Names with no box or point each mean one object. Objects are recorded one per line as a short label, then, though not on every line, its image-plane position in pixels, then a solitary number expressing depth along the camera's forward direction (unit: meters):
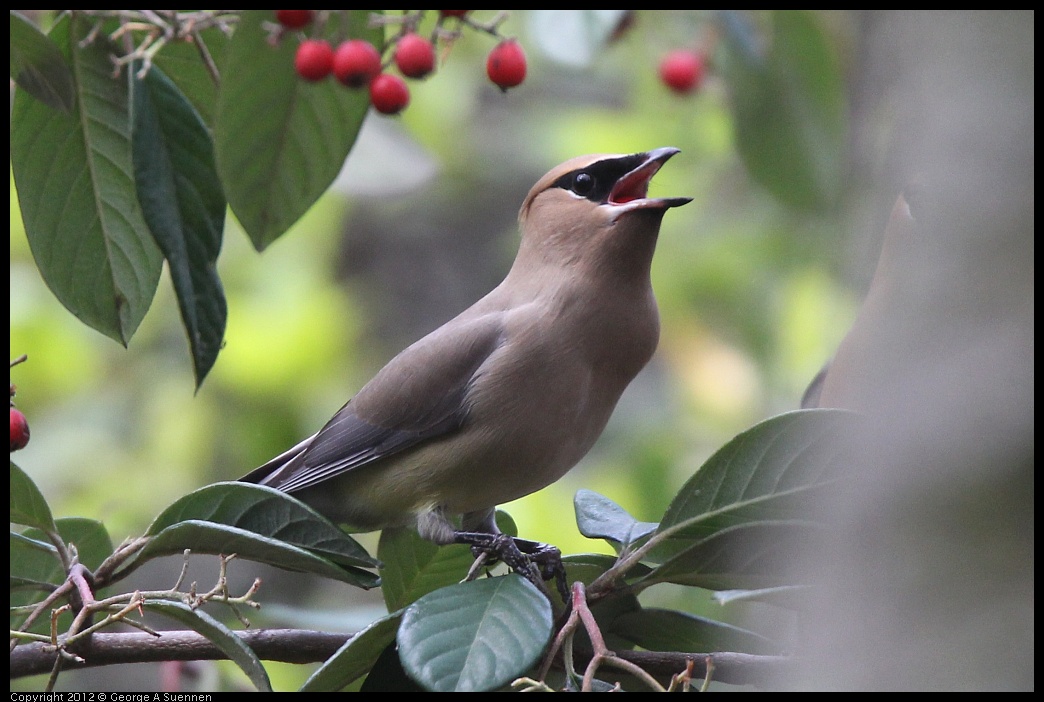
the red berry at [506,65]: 5.53
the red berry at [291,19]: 5.12
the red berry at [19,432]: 4.62
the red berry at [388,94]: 5.44
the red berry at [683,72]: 8.73
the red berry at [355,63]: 5.25
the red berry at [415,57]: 5.48
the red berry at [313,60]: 5.19
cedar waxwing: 5.47
